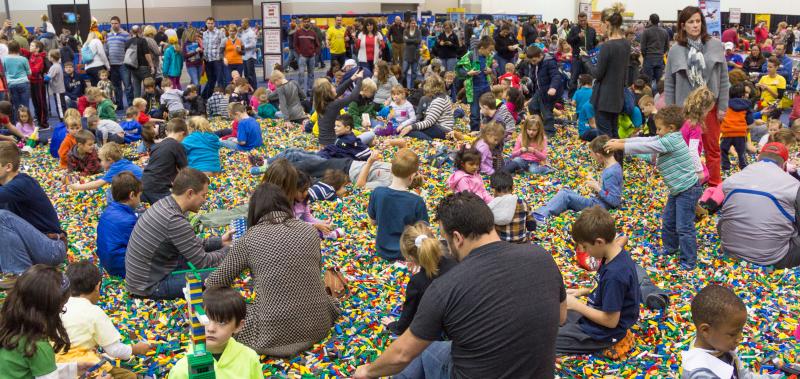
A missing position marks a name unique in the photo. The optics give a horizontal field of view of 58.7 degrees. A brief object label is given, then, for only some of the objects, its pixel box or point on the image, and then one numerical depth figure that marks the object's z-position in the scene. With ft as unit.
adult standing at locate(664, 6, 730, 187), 25.52
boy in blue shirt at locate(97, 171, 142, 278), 19.13
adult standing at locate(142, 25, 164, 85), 52.19
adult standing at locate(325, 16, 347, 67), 65.00
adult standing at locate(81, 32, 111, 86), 49.24
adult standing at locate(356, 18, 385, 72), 61.77
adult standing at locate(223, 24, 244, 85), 54.95
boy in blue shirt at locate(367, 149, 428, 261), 19.93
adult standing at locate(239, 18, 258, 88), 56.85
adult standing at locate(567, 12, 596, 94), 49.37
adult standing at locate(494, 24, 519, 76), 53.06
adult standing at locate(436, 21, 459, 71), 58.80
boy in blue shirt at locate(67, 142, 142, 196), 26.63
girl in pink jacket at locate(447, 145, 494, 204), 23.44
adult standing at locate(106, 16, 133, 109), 51.22
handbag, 18.53
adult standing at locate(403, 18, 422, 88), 61.67
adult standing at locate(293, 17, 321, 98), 60.03
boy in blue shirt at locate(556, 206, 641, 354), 14.88
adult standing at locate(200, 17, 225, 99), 54.39
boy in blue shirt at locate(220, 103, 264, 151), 35.32
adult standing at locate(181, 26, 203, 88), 54.03
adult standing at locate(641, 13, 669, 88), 45.60
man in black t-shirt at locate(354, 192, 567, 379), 10.29
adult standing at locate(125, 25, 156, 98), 50.96
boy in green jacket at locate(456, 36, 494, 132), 39.96
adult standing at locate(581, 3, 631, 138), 29.71
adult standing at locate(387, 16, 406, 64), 63.57
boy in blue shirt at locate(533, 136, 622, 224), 24.43
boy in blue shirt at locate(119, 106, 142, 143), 37.81
